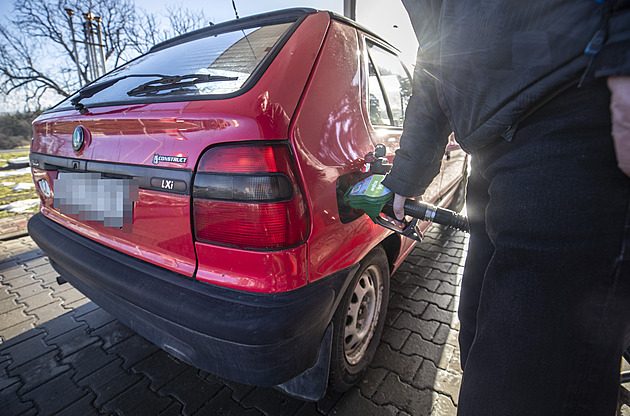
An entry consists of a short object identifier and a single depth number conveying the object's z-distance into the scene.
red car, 1.11
